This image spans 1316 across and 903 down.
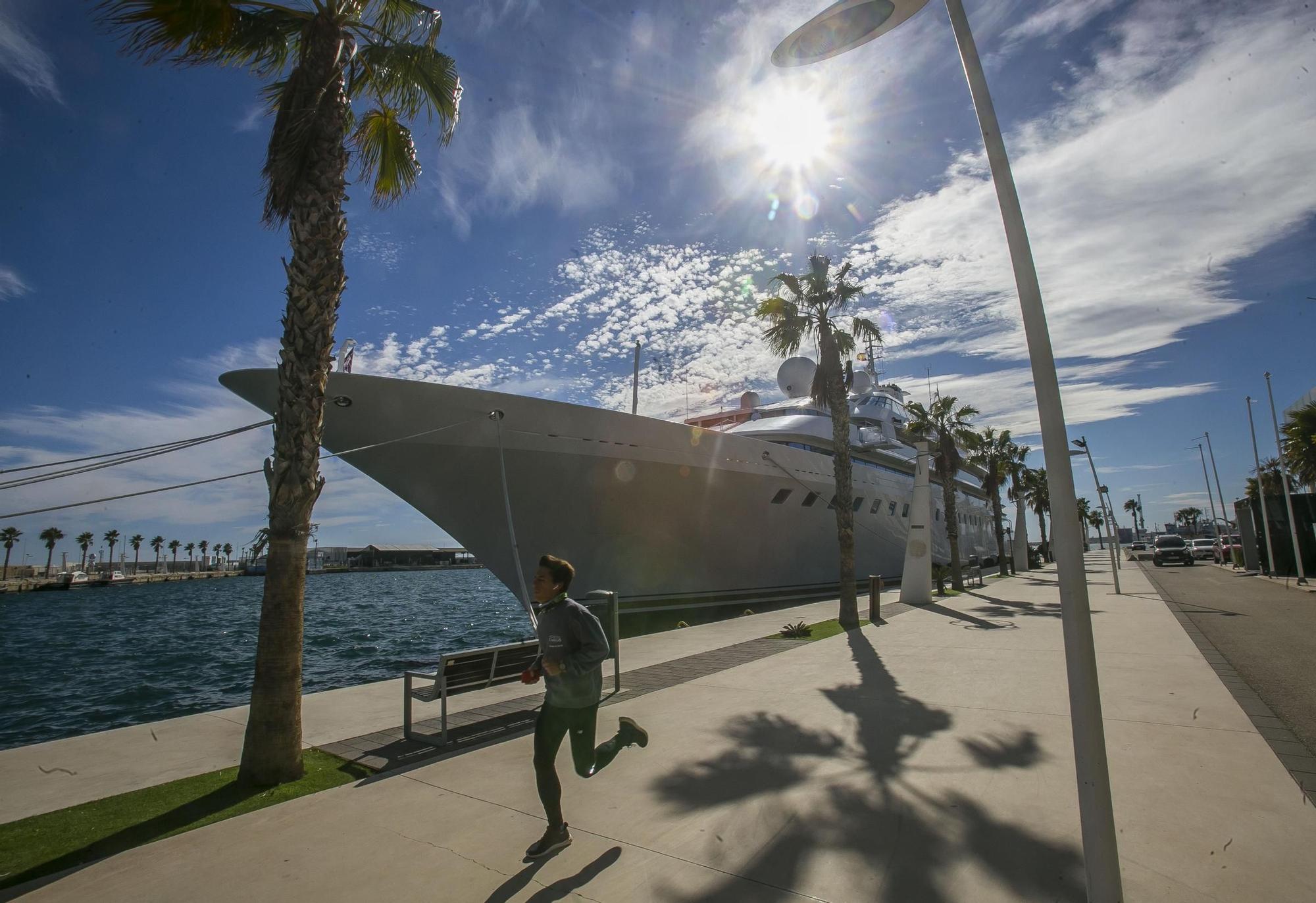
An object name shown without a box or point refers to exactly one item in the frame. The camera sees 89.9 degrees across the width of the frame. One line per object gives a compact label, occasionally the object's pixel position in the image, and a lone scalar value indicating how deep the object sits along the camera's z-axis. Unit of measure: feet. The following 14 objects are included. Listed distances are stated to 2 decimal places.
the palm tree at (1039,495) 172.14
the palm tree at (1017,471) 137.59
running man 10.82
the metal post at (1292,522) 73.07
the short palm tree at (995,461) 107.96
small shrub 35.40
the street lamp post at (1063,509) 7.93
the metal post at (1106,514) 58.60
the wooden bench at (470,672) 17.83
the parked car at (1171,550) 125.29
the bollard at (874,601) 41.88
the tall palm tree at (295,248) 15.79
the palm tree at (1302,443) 75.00
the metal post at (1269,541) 85.05
